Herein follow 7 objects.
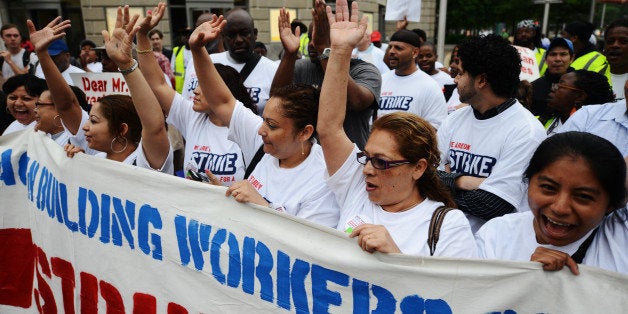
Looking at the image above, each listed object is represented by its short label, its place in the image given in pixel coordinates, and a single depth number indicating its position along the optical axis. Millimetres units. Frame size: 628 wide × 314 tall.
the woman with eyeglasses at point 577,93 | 3377
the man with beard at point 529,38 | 7078
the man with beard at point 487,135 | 2344
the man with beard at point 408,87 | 4285
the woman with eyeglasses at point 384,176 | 1805
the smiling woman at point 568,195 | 1602
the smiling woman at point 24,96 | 3900
